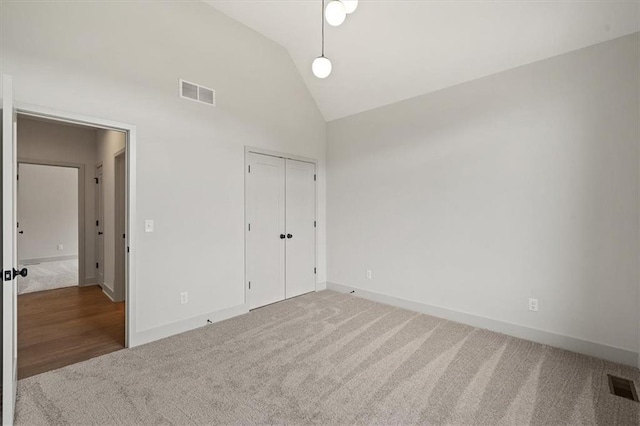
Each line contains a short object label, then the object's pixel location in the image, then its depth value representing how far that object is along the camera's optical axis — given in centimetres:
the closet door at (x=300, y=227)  451
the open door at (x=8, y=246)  176
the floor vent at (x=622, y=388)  213
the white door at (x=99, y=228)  514
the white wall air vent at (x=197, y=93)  328
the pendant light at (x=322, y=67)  242
